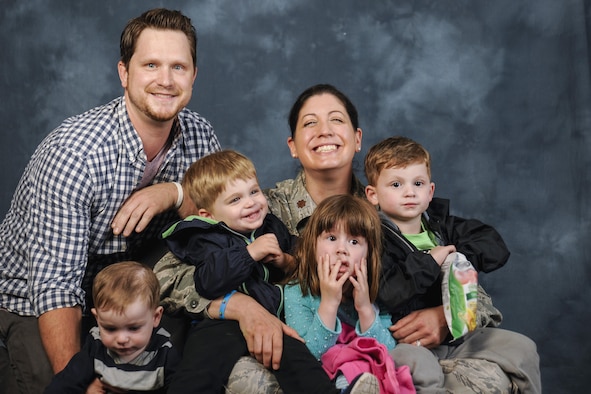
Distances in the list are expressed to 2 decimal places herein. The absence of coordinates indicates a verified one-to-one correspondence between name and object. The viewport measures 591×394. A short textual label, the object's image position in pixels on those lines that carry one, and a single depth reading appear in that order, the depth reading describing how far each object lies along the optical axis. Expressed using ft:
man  11.94
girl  10.74
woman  12.84
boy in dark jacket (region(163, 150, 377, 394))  10.46
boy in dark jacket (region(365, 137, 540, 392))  11.17
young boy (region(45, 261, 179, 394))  10.30
